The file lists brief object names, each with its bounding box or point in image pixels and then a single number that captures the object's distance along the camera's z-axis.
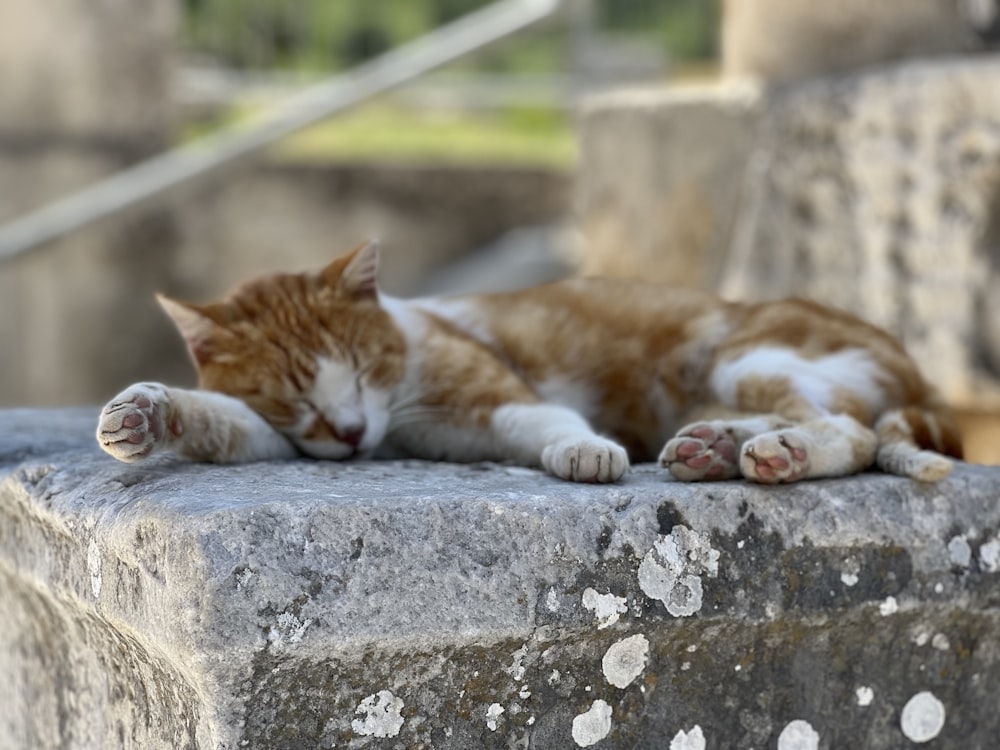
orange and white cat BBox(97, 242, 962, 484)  2.01
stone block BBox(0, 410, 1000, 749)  1.56
